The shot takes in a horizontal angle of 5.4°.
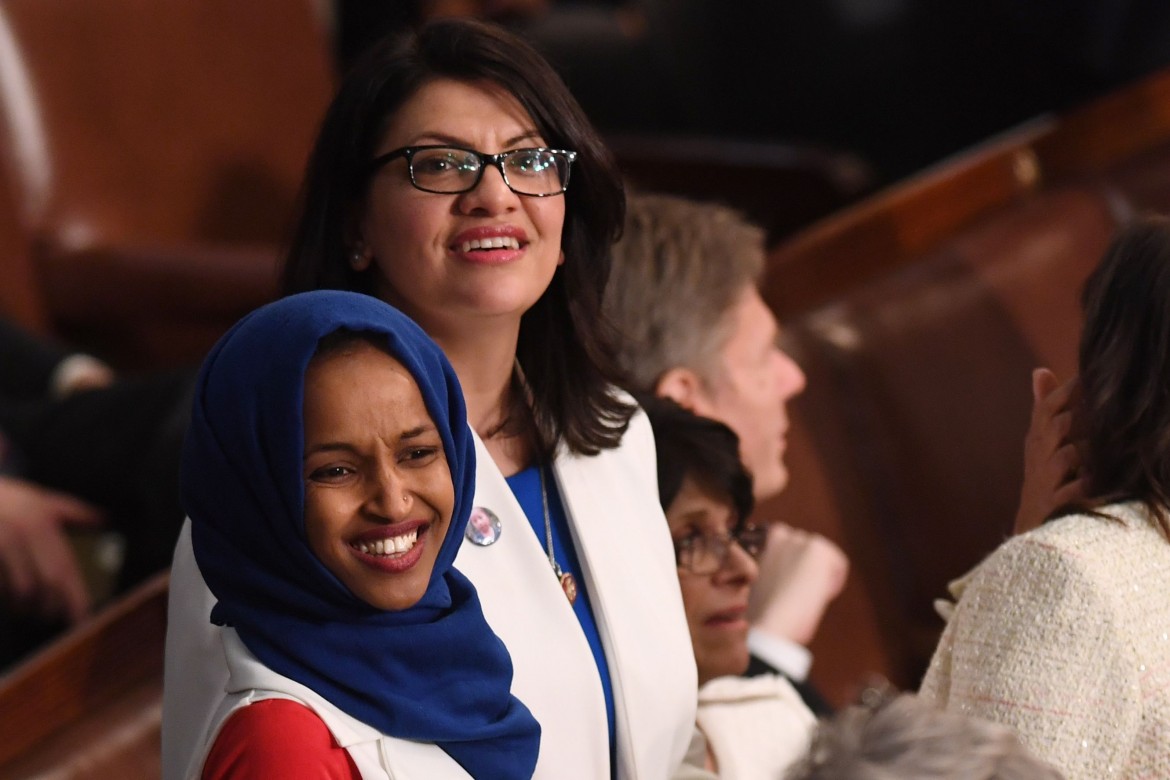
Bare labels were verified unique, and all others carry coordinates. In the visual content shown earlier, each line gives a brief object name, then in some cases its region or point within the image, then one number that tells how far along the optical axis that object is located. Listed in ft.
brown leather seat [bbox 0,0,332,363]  35.18
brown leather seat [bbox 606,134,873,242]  41.77
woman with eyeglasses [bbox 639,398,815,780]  30.66
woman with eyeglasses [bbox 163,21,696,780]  29.96
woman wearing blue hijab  29.25
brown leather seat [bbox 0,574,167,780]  30.45
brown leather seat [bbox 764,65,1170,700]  32.99
